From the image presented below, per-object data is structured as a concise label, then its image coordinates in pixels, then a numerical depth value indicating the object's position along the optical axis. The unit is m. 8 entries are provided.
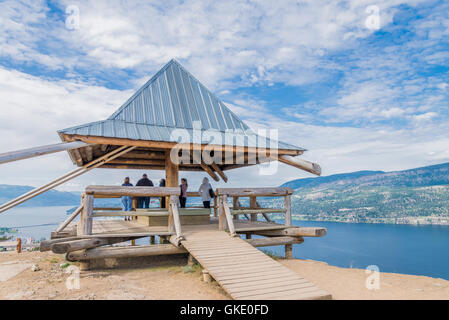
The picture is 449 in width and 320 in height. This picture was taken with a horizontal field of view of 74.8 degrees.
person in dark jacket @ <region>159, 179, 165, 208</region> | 11.57
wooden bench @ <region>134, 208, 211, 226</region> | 9.73
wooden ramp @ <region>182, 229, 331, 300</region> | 4.78
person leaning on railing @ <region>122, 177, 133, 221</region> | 12.03
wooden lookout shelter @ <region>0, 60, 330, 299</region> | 5.96
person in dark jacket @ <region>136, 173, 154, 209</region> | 11.36
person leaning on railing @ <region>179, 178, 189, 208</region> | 11.56
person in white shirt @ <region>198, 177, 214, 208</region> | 11.12
